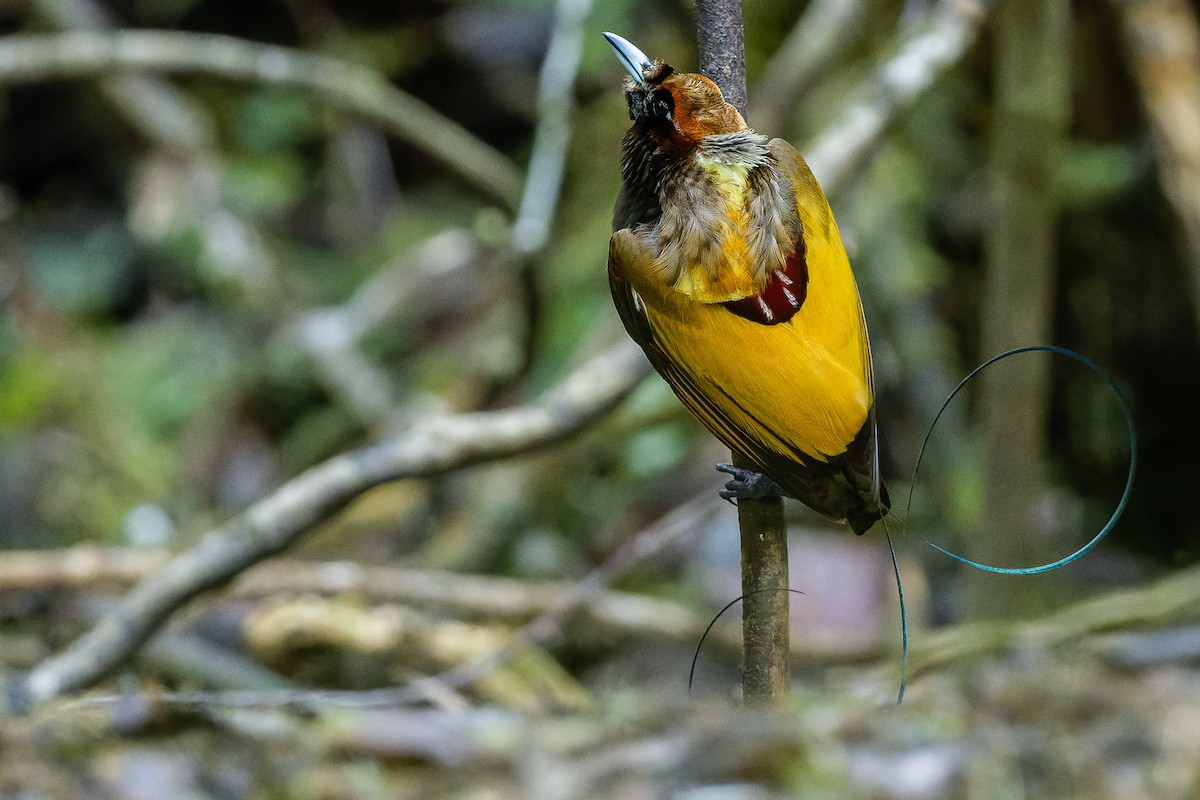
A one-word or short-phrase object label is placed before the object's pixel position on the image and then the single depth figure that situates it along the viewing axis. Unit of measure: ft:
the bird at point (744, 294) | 18.11
